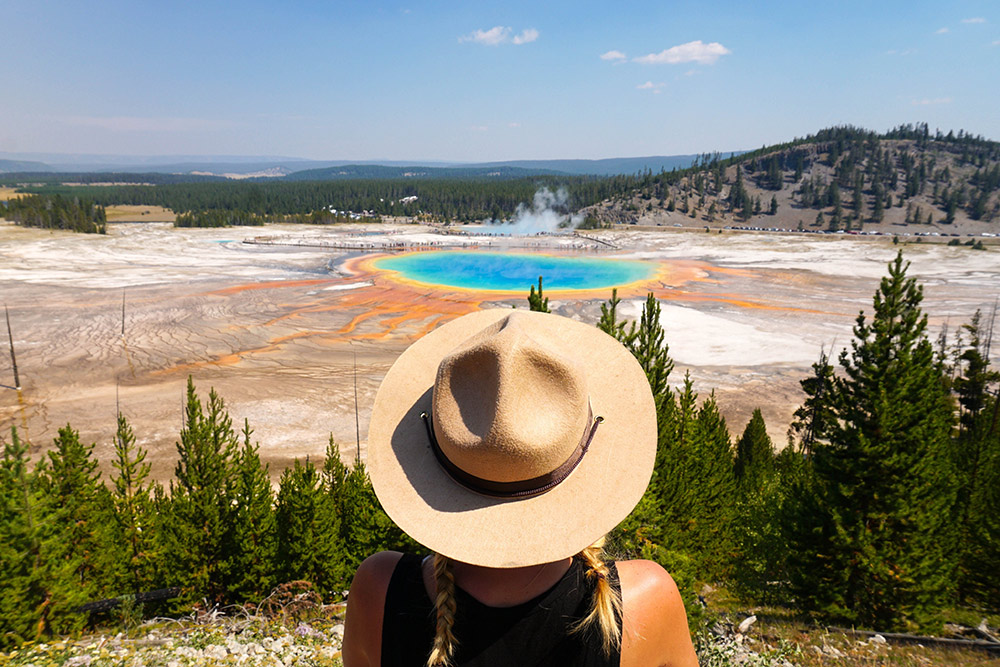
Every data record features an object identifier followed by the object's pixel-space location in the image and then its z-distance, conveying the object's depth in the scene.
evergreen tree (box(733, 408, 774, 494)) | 22.64
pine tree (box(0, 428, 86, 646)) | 11.15
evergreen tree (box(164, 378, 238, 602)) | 15.40
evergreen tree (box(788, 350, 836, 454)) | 24.05
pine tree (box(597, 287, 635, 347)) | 12.81
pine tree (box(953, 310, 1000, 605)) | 14.46
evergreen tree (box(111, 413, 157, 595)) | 15.70
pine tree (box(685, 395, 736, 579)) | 15.72
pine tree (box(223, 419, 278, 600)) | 15.68
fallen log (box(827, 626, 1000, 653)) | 9.09
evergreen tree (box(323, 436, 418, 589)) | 15.19
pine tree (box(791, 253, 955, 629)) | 12.05
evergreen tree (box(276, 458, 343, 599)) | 15.69
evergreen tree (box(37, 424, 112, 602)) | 14.30
